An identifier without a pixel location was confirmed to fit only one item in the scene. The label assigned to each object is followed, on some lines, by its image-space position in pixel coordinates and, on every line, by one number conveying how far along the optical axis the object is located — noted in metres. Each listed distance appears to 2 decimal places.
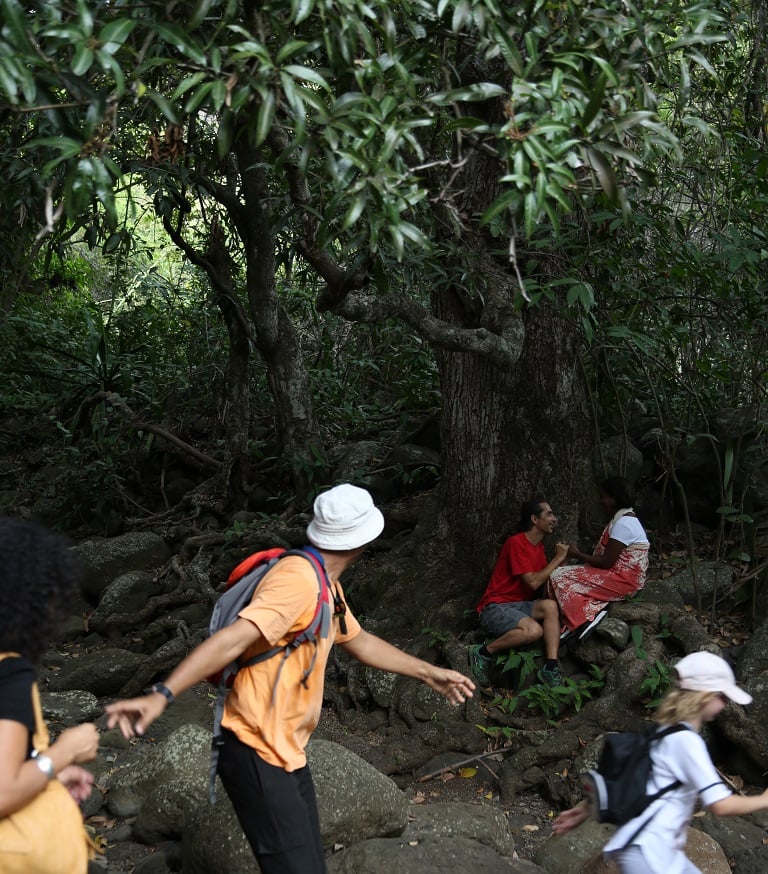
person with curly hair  2.17
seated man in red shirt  6.28
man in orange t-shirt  2.93
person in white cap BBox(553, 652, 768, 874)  3.04
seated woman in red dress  6.31
